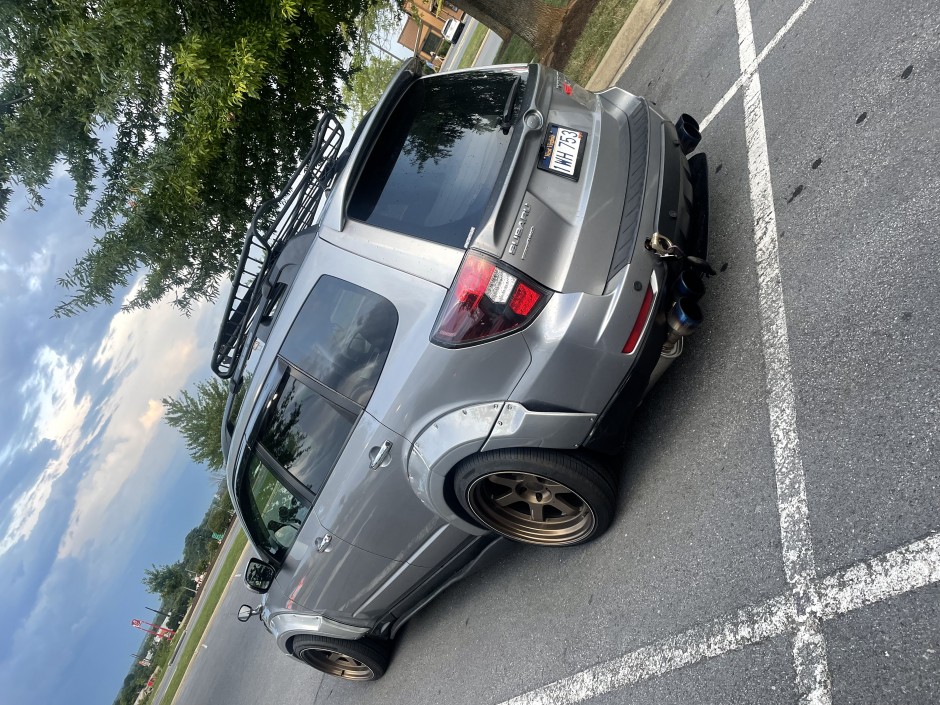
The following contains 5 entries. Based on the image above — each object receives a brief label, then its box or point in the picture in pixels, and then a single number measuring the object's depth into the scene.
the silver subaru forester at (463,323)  2.72
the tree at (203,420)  16.47
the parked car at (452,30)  37.19
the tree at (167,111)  5.40
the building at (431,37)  37.72
